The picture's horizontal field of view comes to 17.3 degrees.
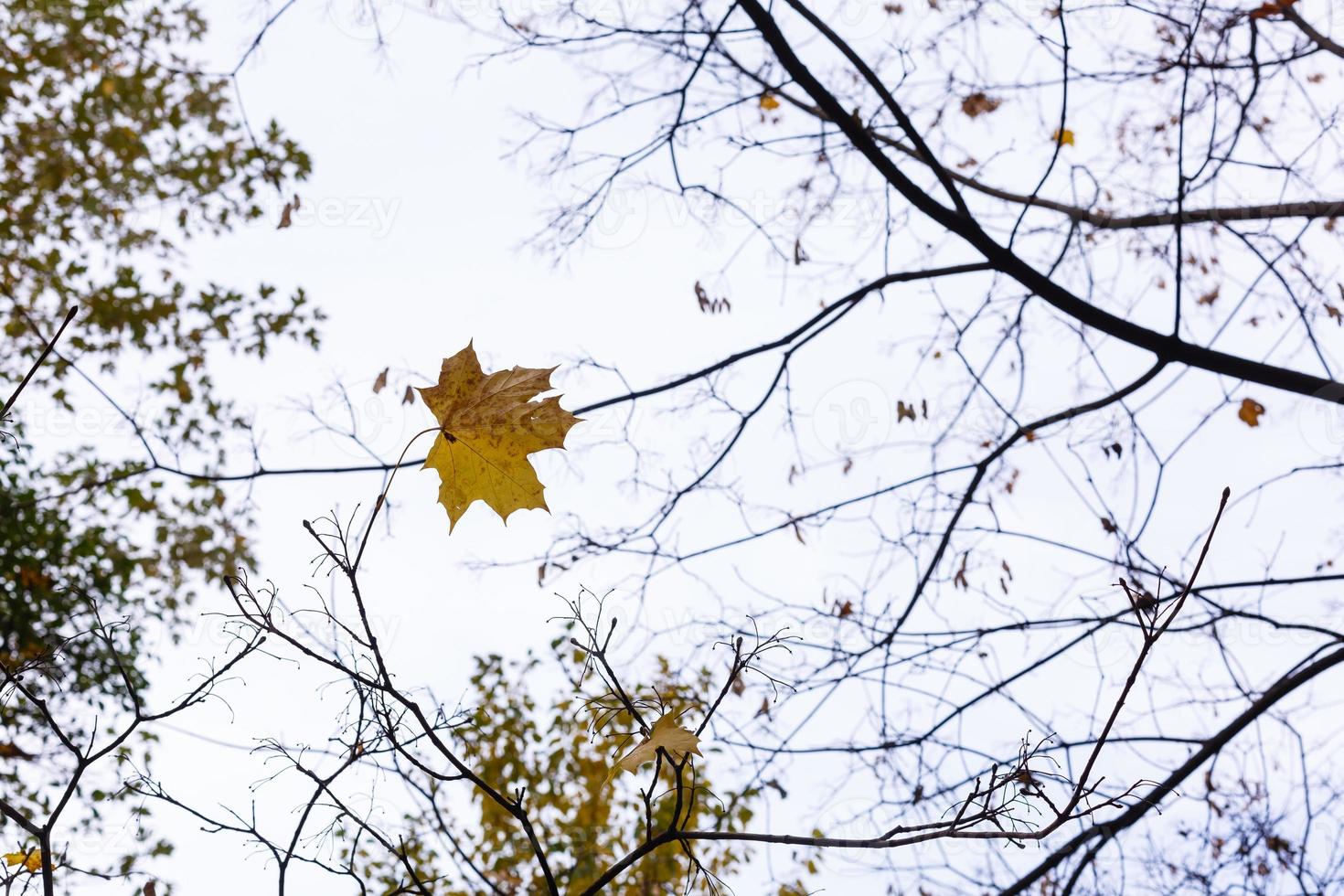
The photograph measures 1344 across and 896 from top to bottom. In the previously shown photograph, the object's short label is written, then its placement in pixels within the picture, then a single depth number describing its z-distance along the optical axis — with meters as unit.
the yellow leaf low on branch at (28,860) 3.07
